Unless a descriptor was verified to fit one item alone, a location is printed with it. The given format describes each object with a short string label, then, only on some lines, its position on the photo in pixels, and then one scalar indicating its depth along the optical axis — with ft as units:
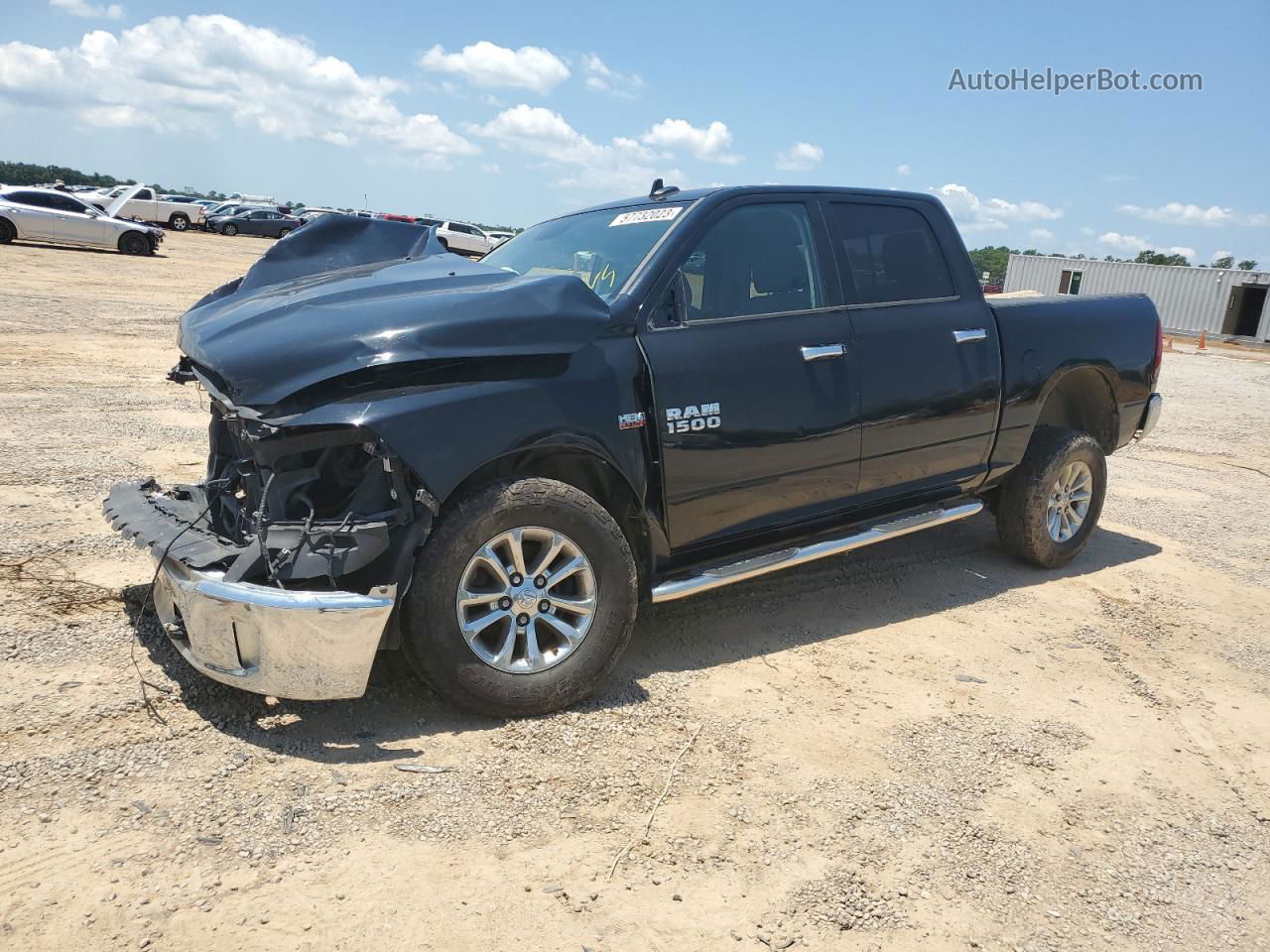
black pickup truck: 10.42
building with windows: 122.11
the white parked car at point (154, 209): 127.54
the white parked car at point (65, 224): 82.58
